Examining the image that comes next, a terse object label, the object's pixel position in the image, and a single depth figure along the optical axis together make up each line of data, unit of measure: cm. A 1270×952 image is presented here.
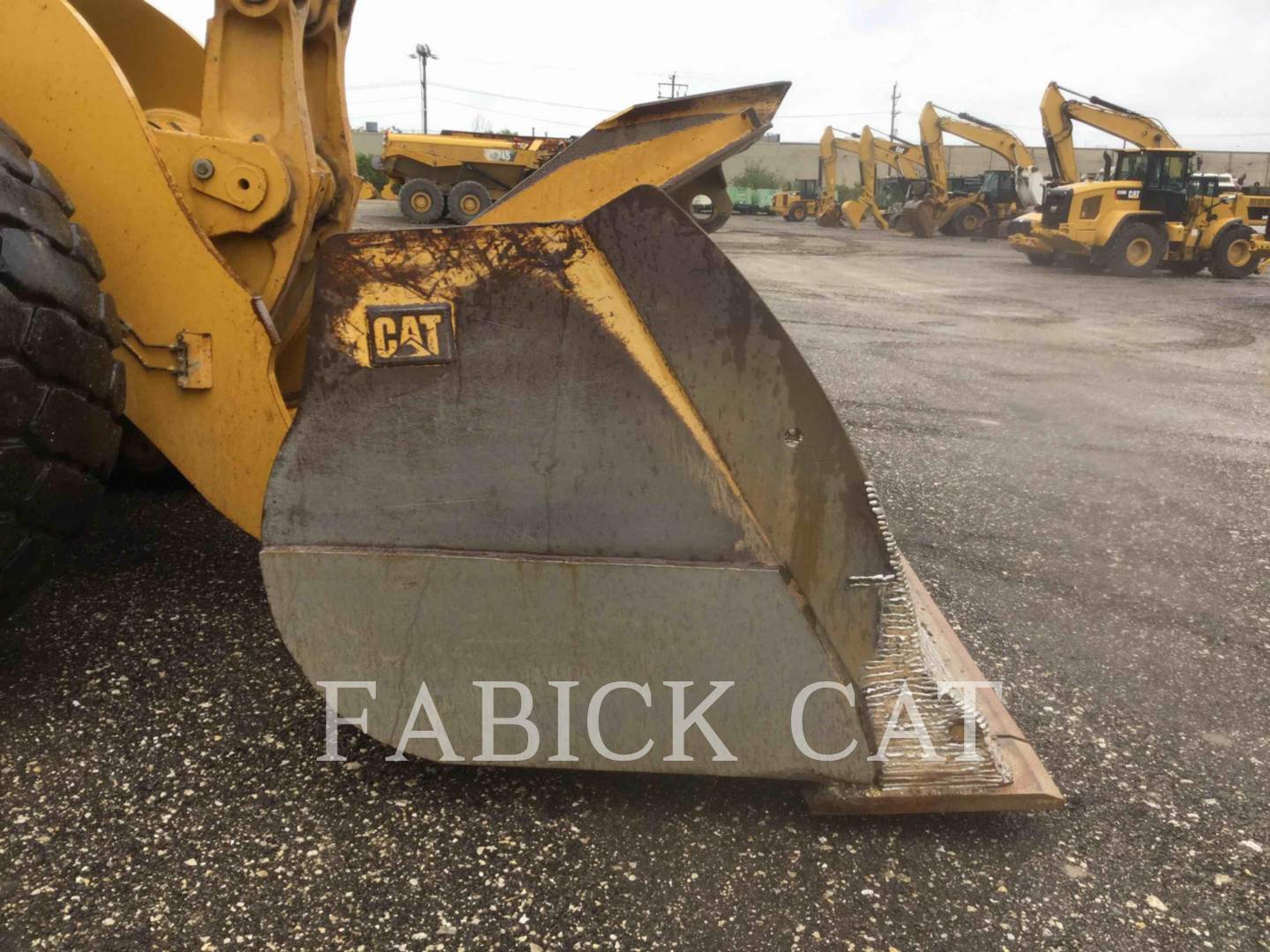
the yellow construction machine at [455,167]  2112
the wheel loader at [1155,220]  1633
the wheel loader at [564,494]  157
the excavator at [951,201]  2459
